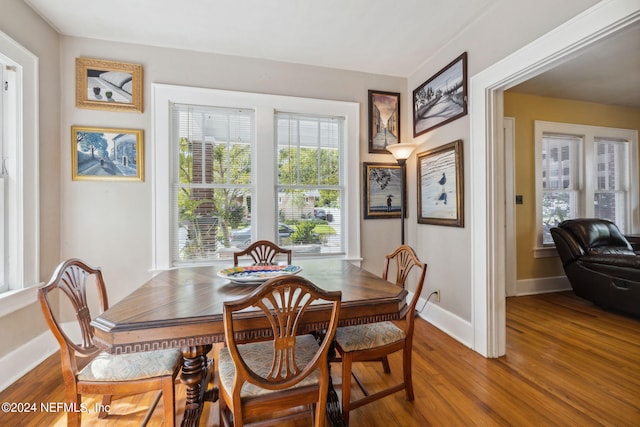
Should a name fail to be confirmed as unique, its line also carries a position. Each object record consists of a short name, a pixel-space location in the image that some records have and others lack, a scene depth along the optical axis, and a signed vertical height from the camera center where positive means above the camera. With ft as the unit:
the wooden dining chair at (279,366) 3.57 -2.13
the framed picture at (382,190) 10.71 +0.90
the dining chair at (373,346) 5.02 -2.48
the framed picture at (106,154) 8.42 +1.85
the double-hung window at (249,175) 9.11 +1.37
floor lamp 9.74 +2.03
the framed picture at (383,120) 10.76 +3.59
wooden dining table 3.79 -1.44
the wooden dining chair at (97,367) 4.12 -2.38
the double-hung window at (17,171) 6.81 +1.08
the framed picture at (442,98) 8.37 +3.78
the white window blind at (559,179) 13.38 +1.58
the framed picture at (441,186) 8.55 +0.89
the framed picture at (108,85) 8.42 +3.94
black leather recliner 9.61 -1.87
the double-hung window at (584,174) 13.21 +1.82
